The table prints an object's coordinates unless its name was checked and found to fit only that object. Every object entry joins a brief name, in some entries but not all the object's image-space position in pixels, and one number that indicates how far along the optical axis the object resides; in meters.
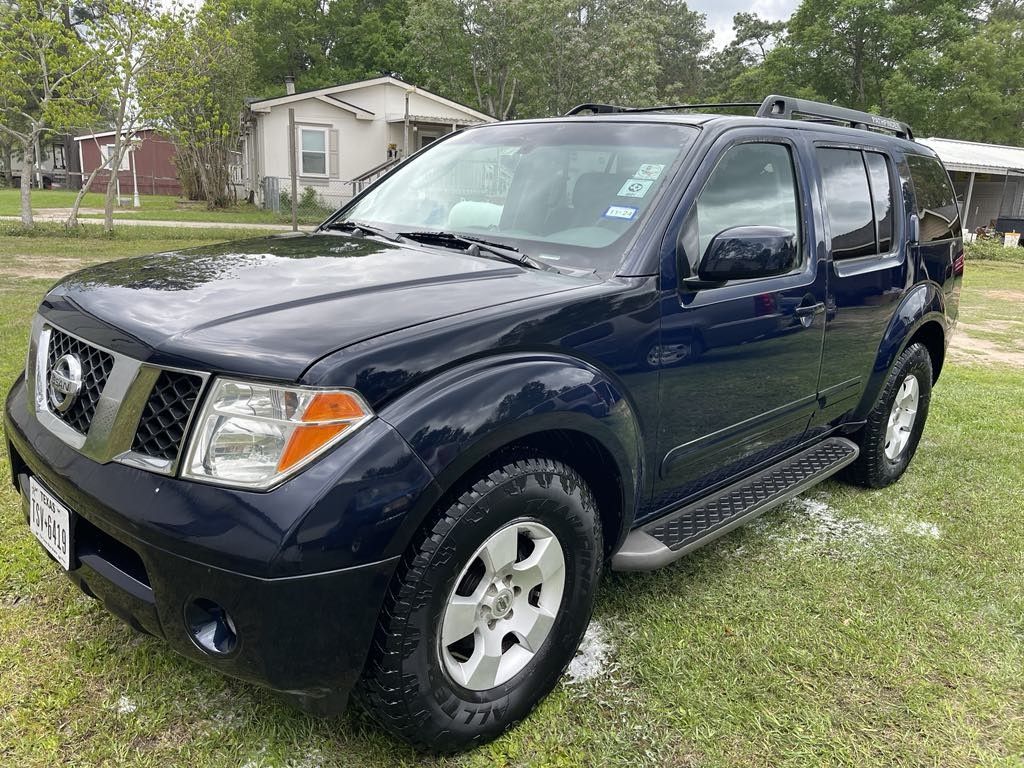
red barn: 39.19
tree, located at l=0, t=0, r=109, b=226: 14.03
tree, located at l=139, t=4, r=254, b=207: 15.55
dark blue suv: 1.79
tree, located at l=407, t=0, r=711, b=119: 28.12
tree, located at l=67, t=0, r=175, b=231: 14.75
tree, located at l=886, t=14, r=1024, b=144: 29.72
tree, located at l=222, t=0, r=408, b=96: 38.44
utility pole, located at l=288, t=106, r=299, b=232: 15.41
